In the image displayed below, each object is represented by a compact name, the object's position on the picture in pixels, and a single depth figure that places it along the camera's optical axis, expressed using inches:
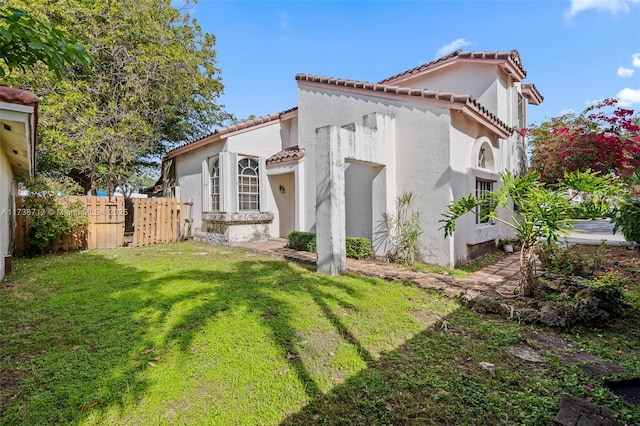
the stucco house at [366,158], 322.0
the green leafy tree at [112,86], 487.5
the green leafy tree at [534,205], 192.9
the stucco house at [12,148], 201.6
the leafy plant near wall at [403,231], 345.1
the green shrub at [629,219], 164.6
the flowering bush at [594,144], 439.5
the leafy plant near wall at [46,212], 391.9
